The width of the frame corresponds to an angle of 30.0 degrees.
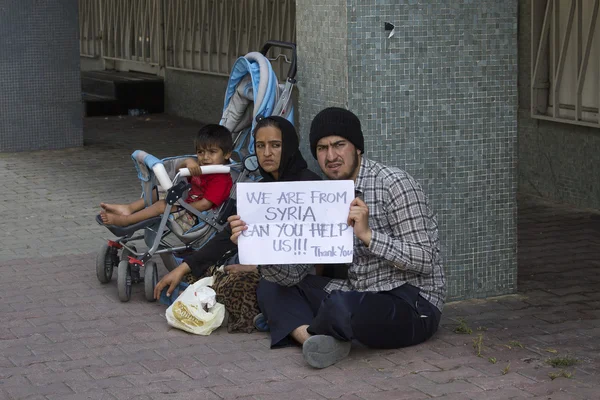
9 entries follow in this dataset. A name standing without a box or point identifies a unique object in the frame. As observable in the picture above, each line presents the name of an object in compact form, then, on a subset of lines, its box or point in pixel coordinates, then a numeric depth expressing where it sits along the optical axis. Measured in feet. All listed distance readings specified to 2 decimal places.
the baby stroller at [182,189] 22.91
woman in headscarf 20.95
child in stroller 23.32
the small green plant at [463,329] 20.70
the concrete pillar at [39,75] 46.21
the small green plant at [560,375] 18.06
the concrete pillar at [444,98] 21.89
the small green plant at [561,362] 18.72
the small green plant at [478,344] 19.49
